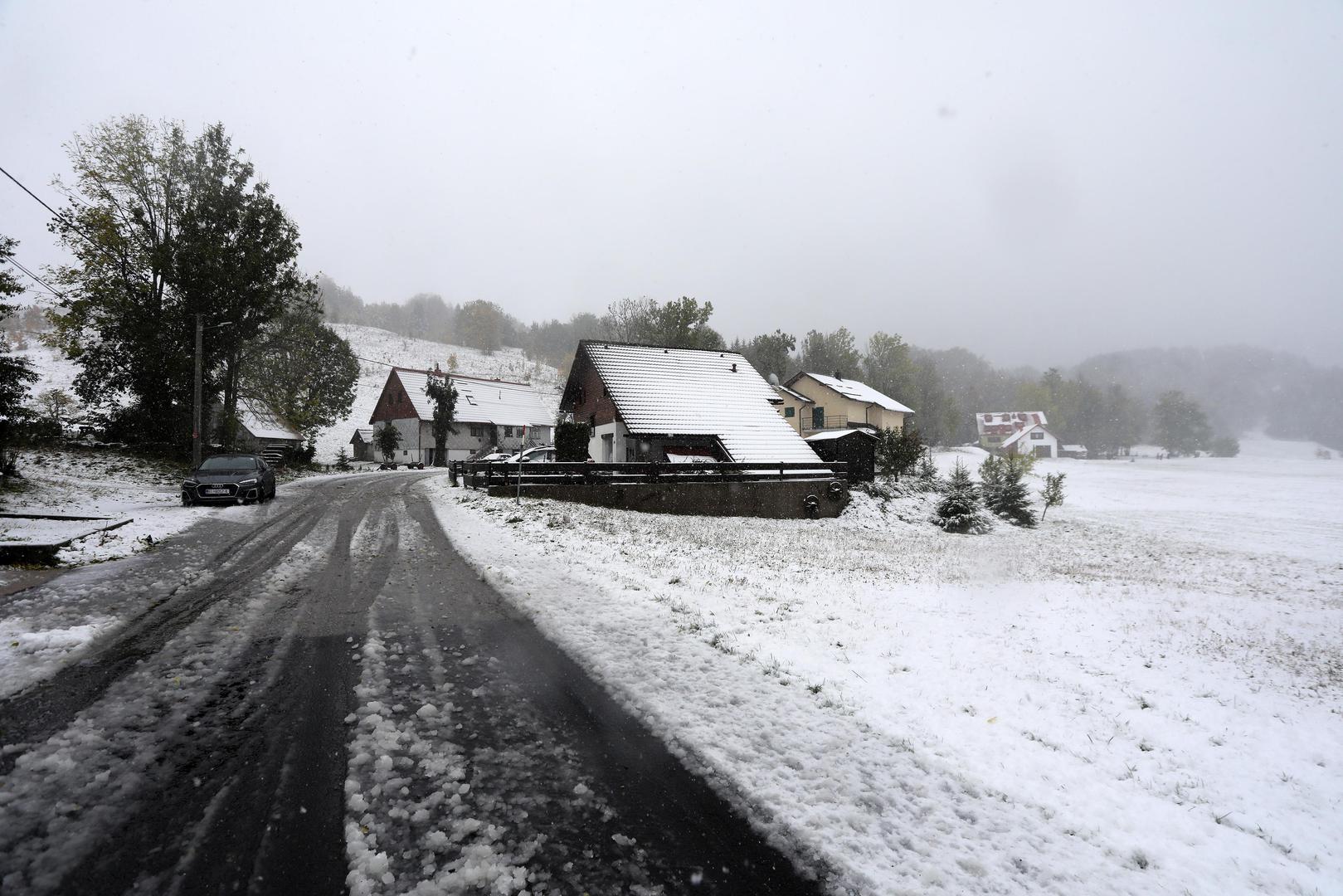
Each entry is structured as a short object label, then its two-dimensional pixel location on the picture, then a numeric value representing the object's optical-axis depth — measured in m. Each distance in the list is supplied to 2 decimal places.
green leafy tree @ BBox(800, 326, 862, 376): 74.69
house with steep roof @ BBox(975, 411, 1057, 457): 87.01
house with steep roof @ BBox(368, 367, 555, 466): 49.25
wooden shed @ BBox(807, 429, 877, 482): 24.27
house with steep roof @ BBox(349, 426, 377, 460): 52.66
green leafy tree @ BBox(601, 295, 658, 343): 49.84
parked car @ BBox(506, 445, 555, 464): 28.69
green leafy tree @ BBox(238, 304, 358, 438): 29.22
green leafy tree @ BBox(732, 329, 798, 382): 59.34
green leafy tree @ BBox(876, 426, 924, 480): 24.31
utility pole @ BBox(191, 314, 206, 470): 21.08
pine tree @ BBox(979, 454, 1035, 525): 20.70
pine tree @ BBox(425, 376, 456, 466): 46.56
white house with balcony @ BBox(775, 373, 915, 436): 45.72
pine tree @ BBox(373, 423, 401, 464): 46.47
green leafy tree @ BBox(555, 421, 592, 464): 22.56
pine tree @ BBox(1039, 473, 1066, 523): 21.53
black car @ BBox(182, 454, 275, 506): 14.84
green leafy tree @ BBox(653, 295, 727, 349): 48.09
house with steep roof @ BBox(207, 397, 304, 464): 33.06
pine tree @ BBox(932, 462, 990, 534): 18.56
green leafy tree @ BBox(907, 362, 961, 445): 75.38
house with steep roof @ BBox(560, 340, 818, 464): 23.73
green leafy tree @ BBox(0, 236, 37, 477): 14.35
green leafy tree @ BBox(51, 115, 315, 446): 23.36
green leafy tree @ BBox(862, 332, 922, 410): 73.44
